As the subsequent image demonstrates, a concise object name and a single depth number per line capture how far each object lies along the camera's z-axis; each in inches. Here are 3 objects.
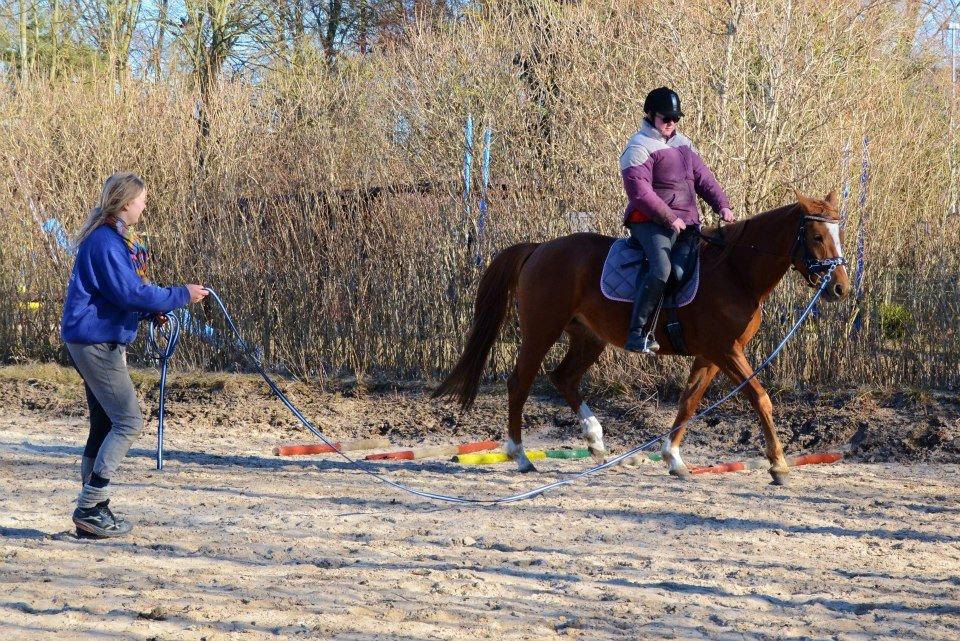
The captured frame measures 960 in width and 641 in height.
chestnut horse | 564.7
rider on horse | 574.6
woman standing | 442.6
